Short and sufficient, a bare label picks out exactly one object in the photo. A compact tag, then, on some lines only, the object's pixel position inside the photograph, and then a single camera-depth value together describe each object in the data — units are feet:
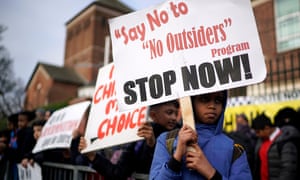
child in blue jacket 4.58
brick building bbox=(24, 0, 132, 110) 129.49
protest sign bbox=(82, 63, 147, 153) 7.89
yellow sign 22.11
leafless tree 88.02
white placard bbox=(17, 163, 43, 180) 11.37
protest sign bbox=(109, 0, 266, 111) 5.48
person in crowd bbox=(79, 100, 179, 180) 7.37
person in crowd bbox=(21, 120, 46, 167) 11.60
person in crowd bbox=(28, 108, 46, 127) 17.93
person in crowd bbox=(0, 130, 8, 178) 13.65
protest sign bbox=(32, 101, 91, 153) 10.64
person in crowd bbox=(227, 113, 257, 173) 13.57
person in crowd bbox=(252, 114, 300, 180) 11.15
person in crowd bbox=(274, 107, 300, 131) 14.09
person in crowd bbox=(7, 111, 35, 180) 13.25
